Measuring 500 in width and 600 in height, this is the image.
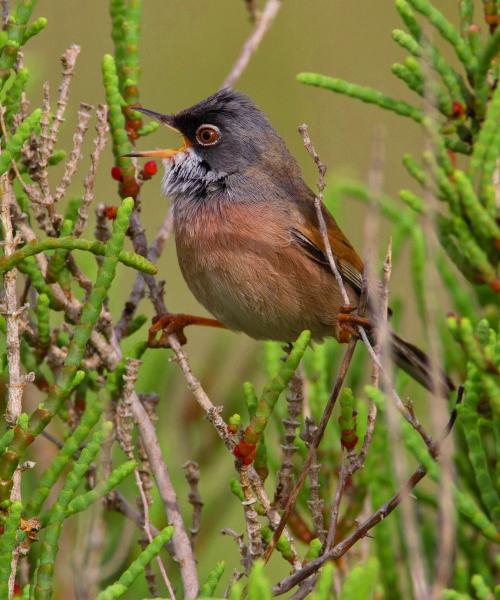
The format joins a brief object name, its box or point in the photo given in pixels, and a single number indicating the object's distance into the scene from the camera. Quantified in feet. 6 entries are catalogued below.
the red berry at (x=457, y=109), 23.47
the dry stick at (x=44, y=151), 19.61
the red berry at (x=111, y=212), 21.63
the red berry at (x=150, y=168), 22.18
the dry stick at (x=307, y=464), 16.72
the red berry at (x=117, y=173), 22.27
